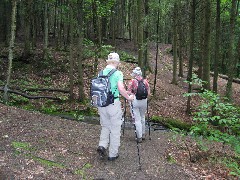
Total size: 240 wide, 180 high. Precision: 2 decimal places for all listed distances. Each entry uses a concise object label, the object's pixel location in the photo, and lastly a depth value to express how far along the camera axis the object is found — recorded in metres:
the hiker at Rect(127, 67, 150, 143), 8.38
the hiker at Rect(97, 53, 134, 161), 6.45
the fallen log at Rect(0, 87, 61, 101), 12.92
